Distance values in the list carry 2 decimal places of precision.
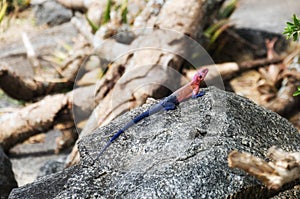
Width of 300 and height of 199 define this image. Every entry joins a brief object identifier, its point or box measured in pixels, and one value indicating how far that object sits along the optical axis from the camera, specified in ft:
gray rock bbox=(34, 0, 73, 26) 56.22
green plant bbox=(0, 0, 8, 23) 50.40
